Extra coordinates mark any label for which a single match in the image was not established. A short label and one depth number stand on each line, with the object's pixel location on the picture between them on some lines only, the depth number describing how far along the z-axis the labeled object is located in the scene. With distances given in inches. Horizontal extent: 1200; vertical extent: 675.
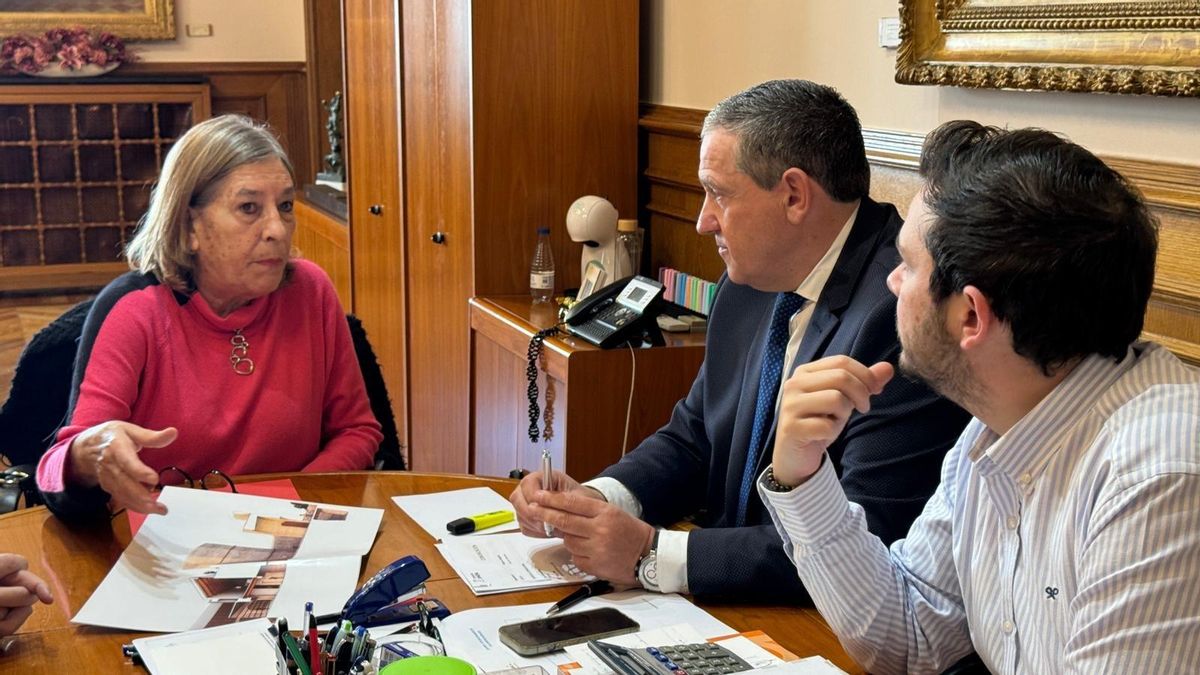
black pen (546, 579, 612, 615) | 60.3
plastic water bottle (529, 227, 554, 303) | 127.6
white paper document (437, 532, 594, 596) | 63.7
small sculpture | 206.4
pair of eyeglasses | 82.1
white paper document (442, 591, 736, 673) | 54.5
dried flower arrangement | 253.3
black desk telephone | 110.1
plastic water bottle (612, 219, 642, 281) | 125.6
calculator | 52.3
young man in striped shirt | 42.1
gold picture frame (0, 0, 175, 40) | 260.7
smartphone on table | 55.3
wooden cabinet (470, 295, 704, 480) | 110.7
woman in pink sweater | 86.0
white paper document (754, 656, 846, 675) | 51.9
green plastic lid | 43.2
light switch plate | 100.3
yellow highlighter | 71.1
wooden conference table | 56.5
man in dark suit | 63.5
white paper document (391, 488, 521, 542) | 72.1
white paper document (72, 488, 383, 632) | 60.1
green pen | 46.0
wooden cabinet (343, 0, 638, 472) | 127.7
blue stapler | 56.7
